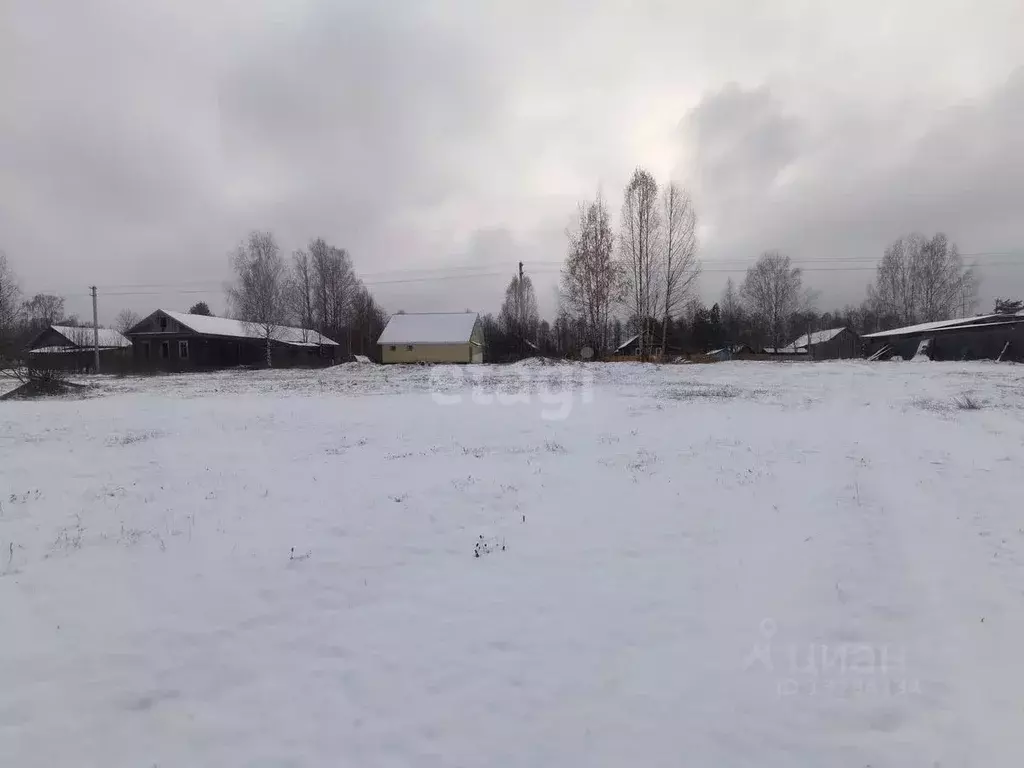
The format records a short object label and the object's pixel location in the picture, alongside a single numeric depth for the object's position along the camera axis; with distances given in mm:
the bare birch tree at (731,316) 71500
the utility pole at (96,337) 40025
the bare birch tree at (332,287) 52125
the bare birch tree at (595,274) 41344
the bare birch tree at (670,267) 38250
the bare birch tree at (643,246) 38938
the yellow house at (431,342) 54500
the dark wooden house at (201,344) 44656
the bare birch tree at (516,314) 61062
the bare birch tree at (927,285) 56844
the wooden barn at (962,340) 35906
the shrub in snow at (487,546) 5012
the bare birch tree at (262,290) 46094
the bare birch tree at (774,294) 66000
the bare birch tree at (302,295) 49094
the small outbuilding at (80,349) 40844
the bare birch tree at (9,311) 39781
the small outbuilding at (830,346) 54781
